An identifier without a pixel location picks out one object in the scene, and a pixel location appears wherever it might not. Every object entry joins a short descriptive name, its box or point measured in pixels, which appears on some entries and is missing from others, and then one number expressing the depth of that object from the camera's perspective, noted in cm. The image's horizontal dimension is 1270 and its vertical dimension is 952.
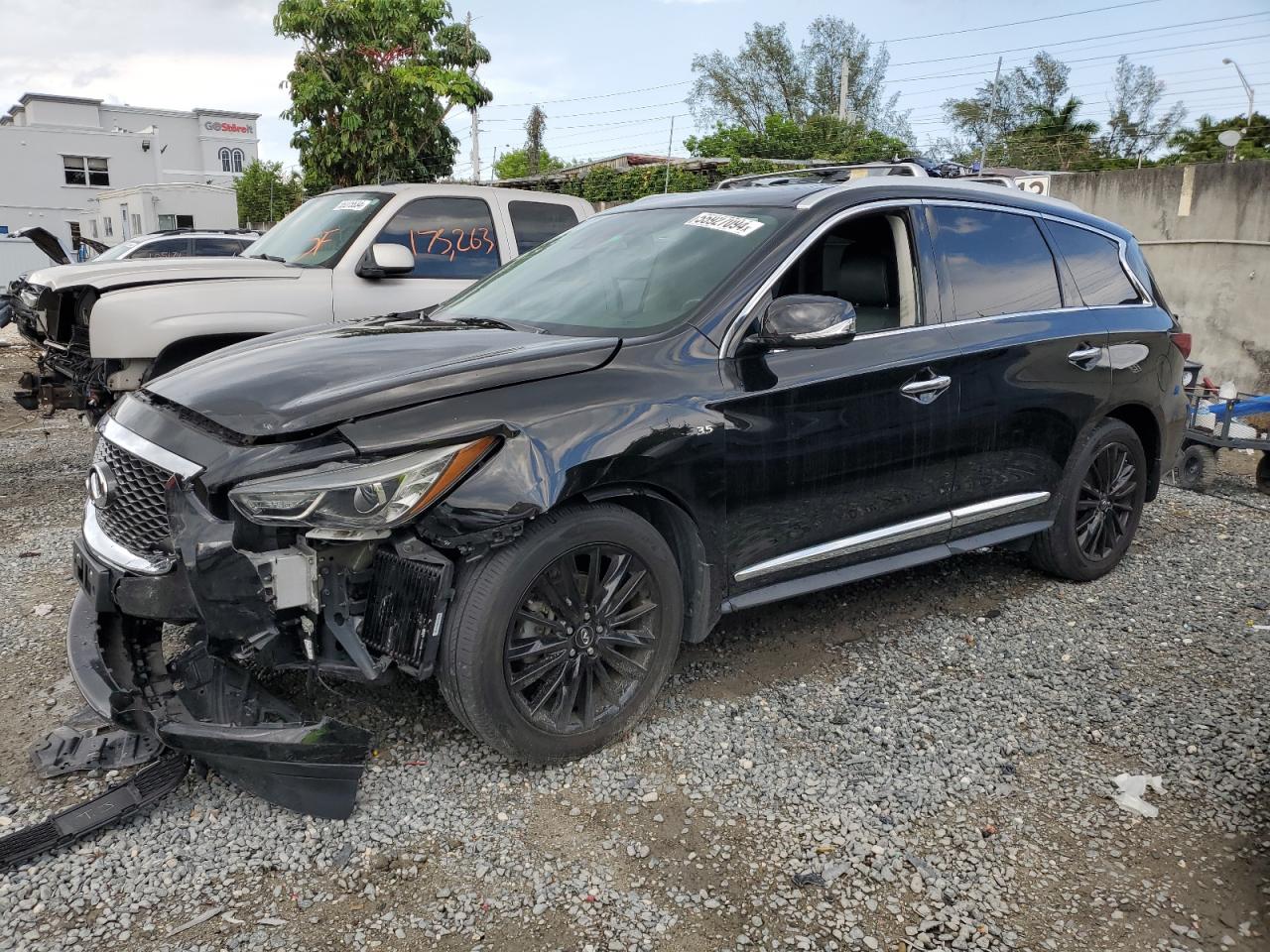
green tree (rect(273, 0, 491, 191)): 2077
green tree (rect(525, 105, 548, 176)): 4542
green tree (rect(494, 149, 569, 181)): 5826
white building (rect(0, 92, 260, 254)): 3812
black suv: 275
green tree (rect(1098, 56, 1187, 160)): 4188
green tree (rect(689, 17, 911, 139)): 5409
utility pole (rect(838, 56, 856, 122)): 3360
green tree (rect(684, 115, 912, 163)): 3291
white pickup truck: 577
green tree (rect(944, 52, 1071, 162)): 4609
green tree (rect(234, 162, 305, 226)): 4153
